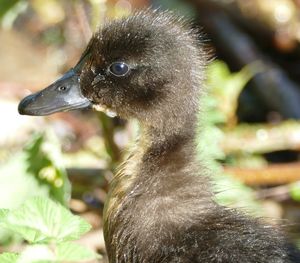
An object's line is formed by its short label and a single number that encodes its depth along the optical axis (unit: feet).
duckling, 19.69
